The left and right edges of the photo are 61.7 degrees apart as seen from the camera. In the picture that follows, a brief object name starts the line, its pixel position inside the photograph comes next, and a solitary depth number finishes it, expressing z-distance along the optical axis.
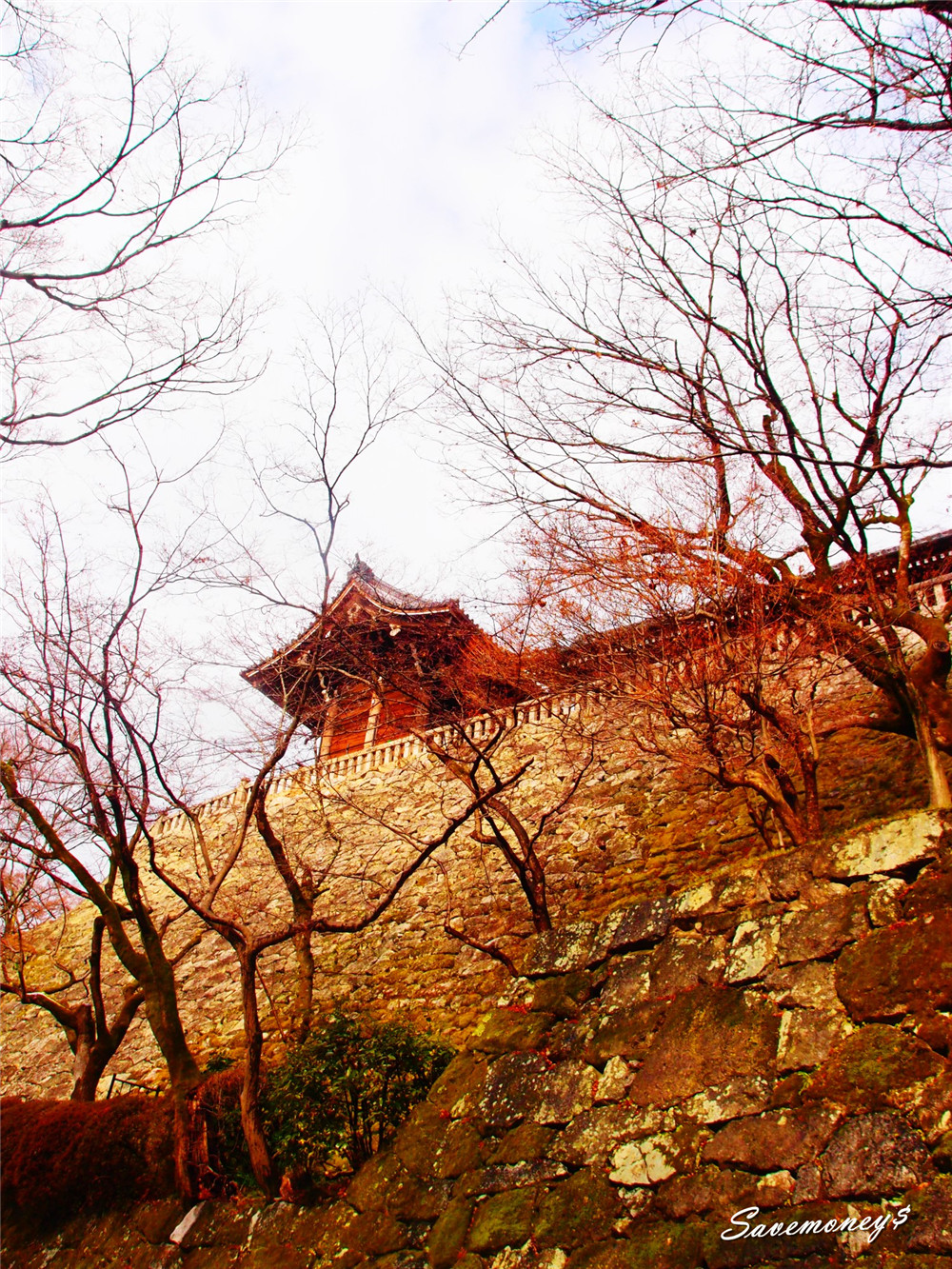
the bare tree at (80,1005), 8.65
